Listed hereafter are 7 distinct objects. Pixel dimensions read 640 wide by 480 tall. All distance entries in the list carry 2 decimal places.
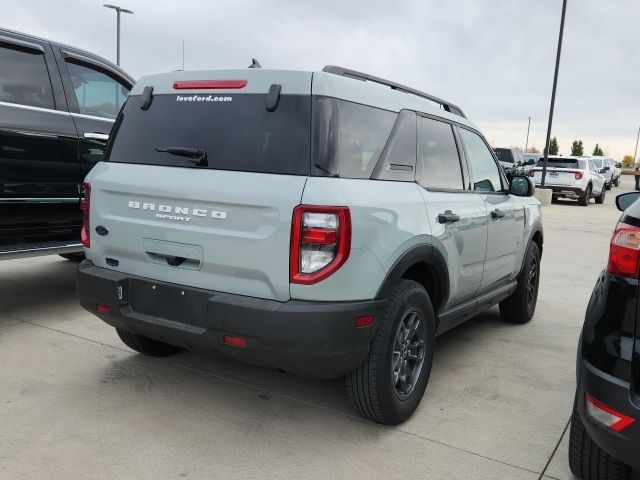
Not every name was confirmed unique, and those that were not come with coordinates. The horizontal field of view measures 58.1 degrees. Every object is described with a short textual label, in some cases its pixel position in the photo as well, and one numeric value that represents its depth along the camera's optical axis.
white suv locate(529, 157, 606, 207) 20.38
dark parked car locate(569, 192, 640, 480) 2.09
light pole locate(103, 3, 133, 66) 25.95
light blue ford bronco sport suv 2.64
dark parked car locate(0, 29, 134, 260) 4.33
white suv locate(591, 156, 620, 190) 30.05
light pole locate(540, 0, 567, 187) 20.08
